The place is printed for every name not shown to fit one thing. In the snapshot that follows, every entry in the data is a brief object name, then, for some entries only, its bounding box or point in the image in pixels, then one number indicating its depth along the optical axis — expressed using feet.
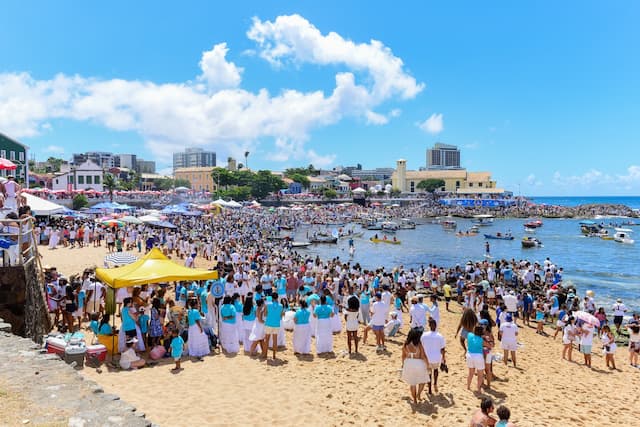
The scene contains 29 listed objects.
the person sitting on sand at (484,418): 16.65
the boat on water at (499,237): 143.95
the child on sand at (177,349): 25.45
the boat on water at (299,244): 118.54
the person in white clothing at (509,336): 30.55
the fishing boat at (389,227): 163.22
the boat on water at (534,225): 187.32
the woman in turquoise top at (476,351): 24.20
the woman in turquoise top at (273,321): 27.91
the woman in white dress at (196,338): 27.09
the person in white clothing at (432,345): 23.50
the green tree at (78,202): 142.31
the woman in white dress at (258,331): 27.99
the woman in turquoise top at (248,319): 29.17
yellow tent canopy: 27.37
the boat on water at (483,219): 207.52
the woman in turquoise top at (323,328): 29.17
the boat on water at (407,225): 181.06
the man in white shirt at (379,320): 30.41
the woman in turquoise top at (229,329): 28.40
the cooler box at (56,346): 24.41
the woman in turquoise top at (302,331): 28.86
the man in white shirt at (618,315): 47.42
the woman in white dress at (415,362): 22.19
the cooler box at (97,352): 25.52
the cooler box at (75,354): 24.08
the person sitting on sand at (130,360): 25.20
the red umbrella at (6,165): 38.83
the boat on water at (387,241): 131.01
